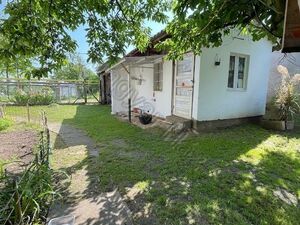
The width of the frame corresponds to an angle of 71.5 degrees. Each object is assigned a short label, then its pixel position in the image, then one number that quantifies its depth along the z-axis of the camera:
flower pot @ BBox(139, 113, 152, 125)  8.69
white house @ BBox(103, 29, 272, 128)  7.13
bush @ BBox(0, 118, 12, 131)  7.38
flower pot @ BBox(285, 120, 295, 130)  7.72
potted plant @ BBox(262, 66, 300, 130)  7.71
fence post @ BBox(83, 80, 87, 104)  18.09
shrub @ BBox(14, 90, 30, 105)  15.27
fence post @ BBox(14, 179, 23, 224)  2.09
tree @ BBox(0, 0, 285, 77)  2.95
